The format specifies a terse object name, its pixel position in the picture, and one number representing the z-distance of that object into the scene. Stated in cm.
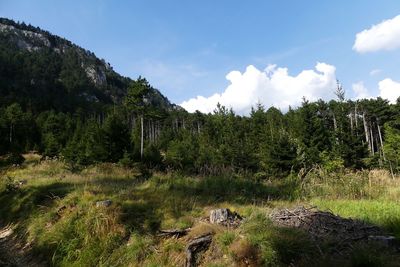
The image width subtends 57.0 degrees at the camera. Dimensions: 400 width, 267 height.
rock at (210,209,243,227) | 653
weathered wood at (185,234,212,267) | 583
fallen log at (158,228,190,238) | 673
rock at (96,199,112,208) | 836
